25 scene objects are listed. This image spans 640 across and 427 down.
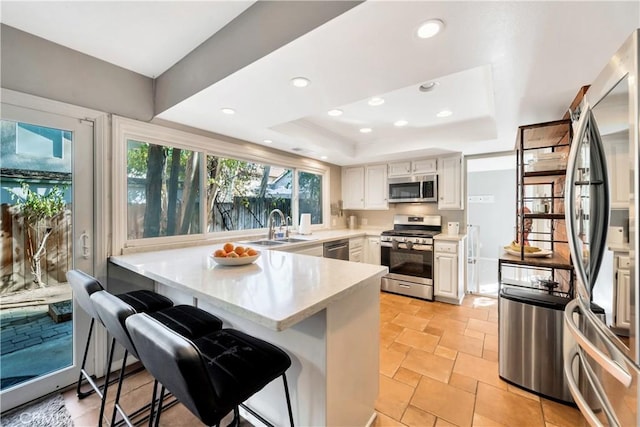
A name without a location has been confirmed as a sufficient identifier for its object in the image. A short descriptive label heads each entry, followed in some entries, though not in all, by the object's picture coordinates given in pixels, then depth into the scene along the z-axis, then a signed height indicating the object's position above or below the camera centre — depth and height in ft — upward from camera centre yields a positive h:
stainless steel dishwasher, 11.64 -1.74
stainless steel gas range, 12.25 -2.23
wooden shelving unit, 6.51 +0.39
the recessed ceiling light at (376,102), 8.56 +3.68
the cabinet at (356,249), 13.56 -1.99
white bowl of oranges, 5.83 -1.02
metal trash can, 5.82 -3.02
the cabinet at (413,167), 13.43 +2.37
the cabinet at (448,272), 11.66 -2.70
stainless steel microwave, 13.29 +1.21
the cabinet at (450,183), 12.67 +1.44
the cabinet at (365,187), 15.07 +1.48
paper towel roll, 13.12 -0.62
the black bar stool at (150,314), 3.68 -2.03
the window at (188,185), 7.50 +0.95
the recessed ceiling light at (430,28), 3.77 +2.73
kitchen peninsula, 3.74 -1.81
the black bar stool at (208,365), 2.62 -2.10
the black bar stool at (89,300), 4.72 -1.96
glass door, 5.73 -0.77
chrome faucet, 10.86 -0.77
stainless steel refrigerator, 2.65 -0.35
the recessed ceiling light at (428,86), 7.51 +3.67
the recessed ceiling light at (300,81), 5.49 +2.78
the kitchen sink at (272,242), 10.27 -1.22
